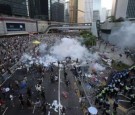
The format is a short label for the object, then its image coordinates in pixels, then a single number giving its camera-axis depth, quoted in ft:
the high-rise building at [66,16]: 362.63
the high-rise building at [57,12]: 265.10
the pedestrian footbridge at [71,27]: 188.22
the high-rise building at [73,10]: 351.07
